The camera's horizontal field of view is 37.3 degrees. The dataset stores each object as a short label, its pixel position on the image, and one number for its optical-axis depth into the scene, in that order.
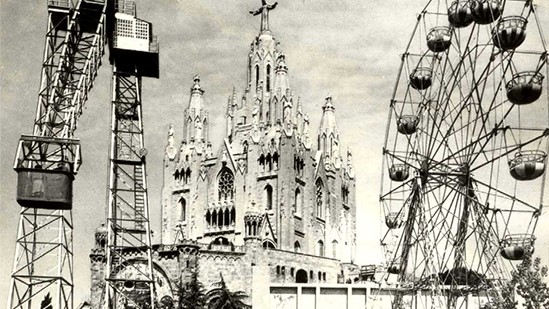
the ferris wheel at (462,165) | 25.13
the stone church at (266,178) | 70.19
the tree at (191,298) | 38.54
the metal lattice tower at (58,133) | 31.55
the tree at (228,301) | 41.62
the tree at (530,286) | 31.94
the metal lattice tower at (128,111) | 39.81
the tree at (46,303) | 40.48
